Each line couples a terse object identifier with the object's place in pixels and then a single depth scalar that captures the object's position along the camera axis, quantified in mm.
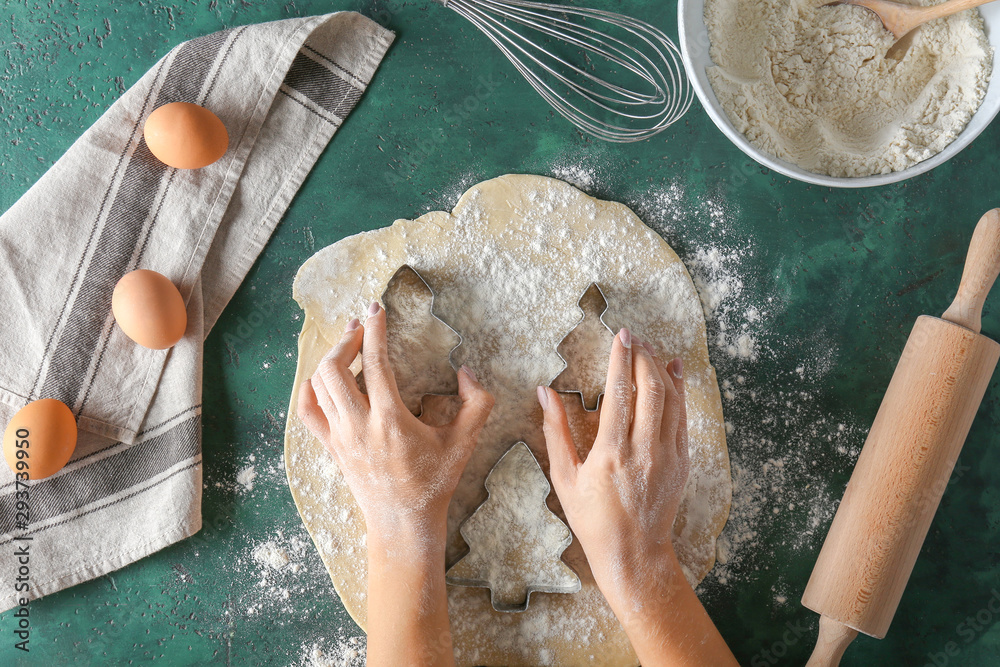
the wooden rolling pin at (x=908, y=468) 1102
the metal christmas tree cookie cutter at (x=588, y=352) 1225
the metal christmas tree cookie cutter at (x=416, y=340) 1199
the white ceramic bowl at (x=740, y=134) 1082
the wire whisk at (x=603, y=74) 1275
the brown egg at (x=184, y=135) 1131
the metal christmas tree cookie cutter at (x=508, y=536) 1190
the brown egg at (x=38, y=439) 1136
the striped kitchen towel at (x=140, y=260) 1204
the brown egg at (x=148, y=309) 1138
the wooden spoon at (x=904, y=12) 1062
